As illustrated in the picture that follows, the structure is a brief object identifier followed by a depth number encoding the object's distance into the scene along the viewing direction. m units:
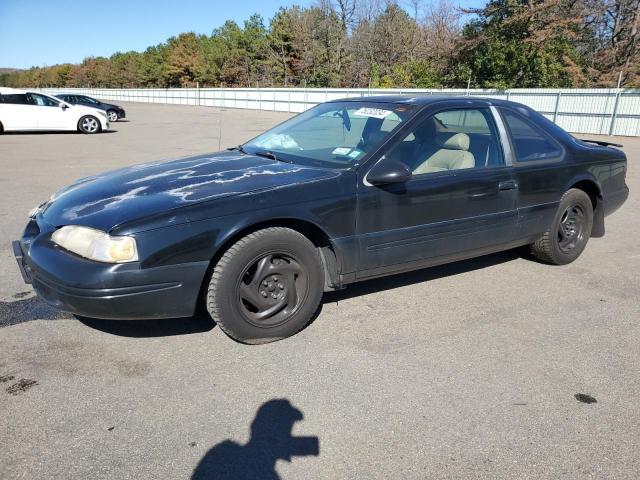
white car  17.05
